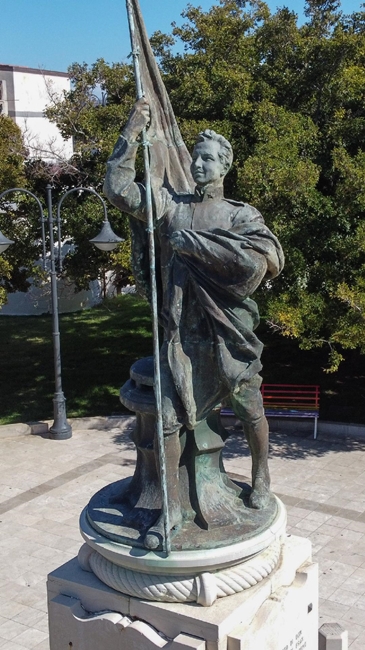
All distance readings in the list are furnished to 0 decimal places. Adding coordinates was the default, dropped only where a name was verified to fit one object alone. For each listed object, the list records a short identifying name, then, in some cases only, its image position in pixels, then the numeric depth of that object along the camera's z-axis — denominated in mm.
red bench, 11719
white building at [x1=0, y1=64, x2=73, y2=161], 23562
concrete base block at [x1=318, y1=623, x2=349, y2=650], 5316
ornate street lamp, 11352
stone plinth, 4137
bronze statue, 4371
